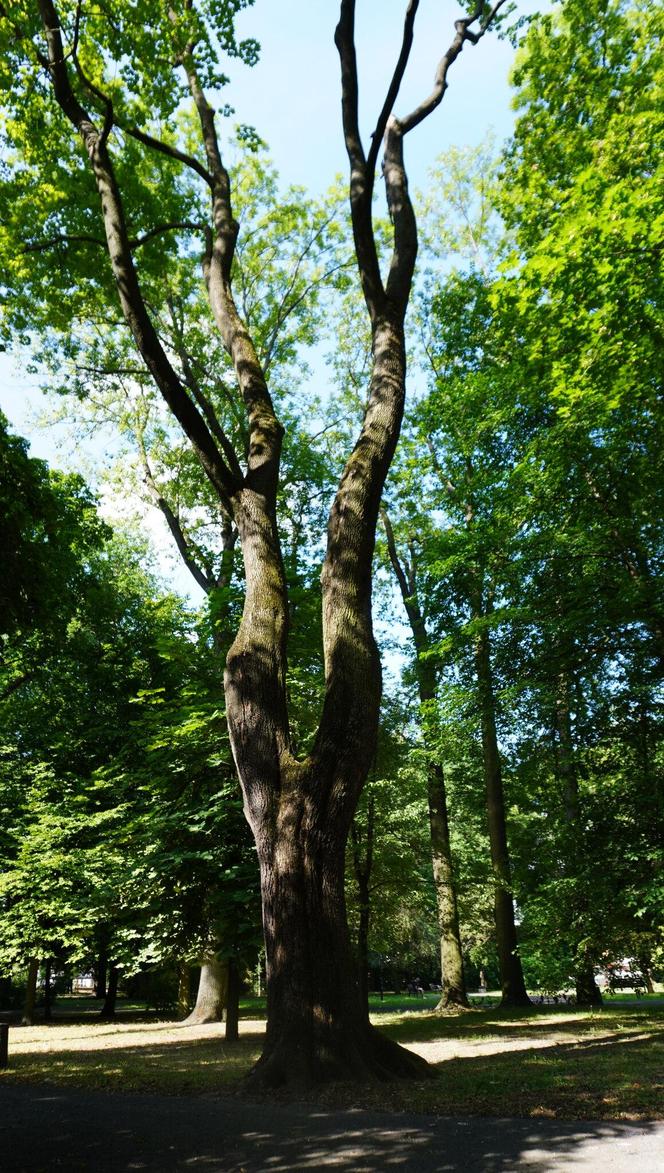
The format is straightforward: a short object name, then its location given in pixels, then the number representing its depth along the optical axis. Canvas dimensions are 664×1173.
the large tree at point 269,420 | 6.72
